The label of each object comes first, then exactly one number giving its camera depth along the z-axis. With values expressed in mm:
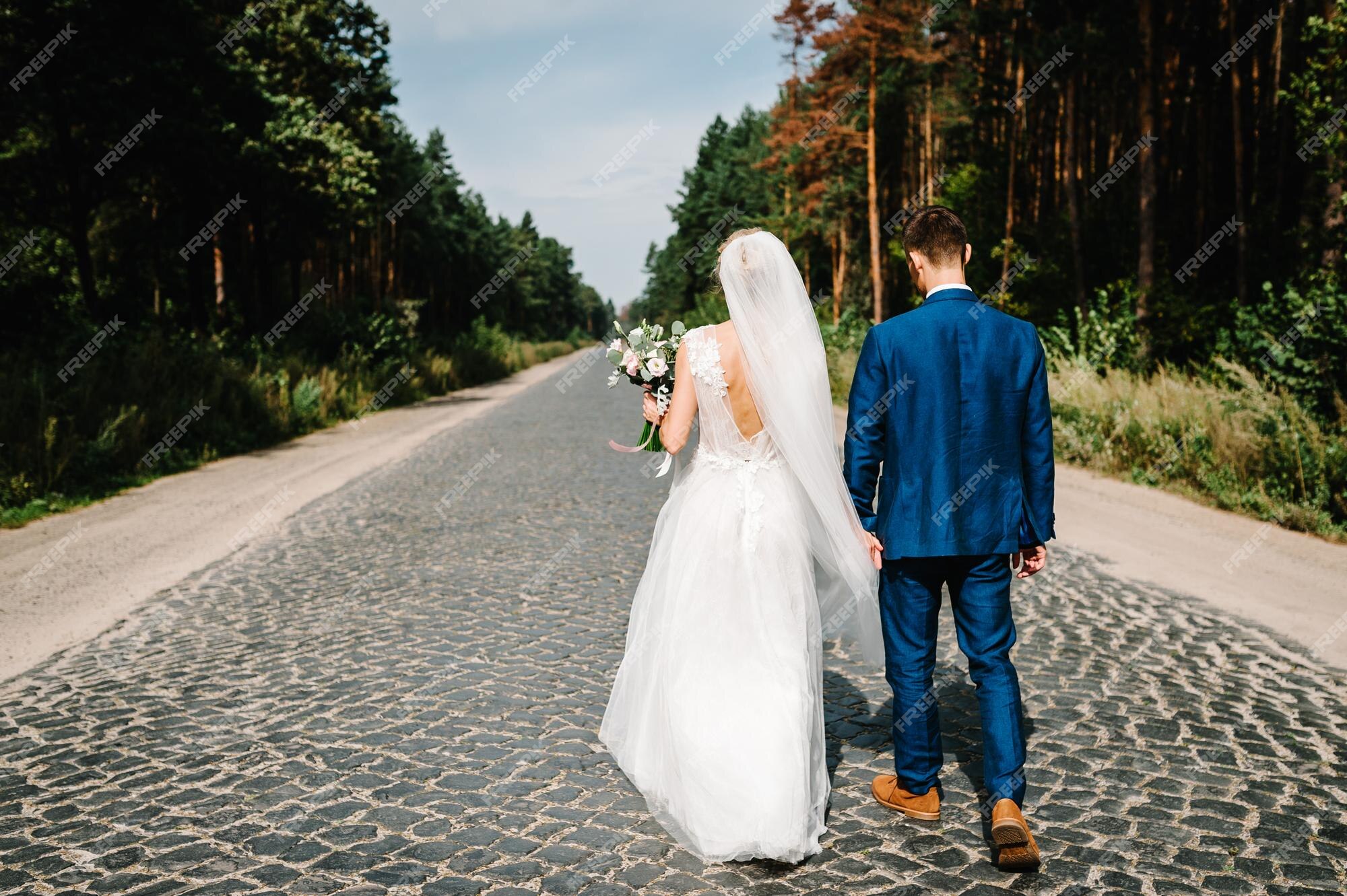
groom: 3443
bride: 3598
